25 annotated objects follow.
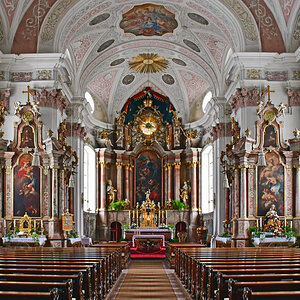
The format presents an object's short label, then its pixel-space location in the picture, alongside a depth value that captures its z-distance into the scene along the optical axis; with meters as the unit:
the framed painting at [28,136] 18.44
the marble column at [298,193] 18.20
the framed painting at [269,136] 18.64
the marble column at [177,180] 30.83
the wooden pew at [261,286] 5.40
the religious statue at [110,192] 30.19
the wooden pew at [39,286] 5.36
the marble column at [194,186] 29.97
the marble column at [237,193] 18.81
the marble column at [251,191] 18.47
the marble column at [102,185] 29.86
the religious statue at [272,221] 17.64
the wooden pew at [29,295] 4.66
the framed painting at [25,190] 18.30
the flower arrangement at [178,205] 29.95
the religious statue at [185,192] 30.19
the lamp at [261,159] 15.29
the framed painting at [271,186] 18.41
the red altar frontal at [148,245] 24.02
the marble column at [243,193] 18.42
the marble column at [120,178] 30.83
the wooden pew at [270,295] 4.73
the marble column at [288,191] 18.33
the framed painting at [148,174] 31.70
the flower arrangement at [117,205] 29.75
